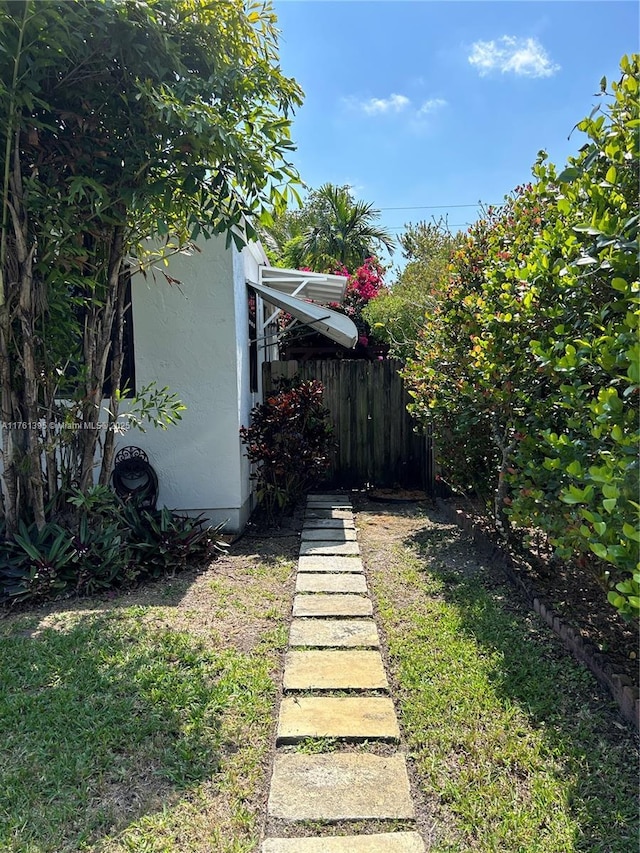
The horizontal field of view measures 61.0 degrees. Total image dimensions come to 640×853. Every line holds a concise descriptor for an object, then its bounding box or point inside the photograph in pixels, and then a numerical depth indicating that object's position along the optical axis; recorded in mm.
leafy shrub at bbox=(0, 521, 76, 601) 4379
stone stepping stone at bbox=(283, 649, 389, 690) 3166
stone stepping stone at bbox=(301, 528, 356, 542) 6324
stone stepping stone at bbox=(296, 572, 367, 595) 4742
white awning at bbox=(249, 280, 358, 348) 7367
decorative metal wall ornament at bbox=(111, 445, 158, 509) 6273
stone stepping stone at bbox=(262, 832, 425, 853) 2016
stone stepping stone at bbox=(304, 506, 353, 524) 7496
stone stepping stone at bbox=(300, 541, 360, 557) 5773
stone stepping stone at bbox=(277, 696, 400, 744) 2711
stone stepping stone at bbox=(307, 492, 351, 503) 8594
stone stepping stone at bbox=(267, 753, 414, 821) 2197
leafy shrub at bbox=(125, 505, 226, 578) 5113
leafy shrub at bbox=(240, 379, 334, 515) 6797
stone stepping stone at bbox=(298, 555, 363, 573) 5270
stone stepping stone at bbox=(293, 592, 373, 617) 4242
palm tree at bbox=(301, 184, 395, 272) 19250
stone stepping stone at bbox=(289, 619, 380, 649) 3717
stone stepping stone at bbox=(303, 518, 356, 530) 6860
